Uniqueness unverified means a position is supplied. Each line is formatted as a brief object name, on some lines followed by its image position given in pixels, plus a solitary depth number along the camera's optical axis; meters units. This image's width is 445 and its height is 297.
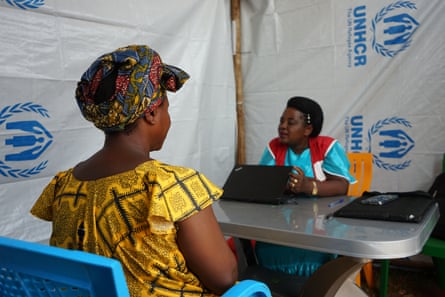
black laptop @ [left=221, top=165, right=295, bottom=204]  1.79
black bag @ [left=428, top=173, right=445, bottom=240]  2.30
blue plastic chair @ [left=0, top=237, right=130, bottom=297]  0.59
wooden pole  3.70
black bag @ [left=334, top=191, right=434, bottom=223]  1.38
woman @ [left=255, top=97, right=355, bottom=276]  1.82
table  1.19
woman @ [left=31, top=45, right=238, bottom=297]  0.89
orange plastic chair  2.64
